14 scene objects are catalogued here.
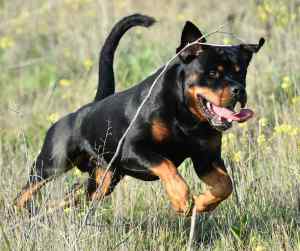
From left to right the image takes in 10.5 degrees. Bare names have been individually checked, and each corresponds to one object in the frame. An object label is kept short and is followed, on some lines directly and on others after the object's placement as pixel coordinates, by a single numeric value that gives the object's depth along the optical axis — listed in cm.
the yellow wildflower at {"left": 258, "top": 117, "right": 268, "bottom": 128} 1138
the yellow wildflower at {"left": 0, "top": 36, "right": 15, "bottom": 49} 1802
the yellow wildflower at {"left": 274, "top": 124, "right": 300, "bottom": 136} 1141
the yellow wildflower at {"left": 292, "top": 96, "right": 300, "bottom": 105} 1256
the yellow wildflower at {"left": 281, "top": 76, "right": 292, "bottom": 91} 1196
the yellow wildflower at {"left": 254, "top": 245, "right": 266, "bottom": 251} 902
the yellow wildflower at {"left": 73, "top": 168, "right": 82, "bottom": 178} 1154
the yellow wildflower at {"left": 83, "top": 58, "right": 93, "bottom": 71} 1583
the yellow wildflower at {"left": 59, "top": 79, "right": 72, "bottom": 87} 1628
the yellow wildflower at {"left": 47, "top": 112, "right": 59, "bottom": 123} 1243
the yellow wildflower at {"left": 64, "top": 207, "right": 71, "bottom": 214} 993
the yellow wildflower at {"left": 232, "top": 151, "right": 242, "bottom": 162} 1160
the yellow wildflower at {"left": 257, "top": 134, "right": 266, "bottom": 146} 1143
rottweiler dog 950
